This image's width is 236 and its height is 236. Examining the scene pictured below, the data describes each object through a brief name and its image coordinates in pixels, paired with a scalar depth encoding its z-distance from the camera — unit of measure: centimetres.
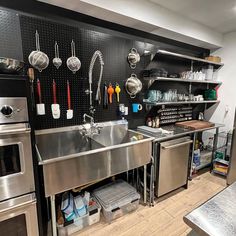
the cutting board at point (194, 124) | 239
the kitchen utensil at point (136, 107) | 226
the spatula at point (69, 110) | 176
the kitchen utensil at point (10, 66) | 101
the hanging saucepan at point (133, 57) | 212
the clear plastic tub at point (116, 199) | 174
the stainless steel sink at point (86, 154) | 129
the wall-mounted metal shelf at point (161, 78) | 218
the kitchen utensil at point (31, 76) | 152
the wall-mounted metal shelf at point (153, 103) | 222
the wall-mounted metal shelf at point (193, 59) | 209
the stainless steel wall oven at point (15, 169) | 104
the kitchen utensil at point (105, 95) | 200
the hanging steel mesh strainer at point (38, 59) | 151
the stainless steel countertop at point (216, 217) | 64
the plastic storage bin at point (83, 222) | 153
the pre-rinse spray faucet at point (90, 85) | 177
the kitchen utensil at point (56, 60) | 164
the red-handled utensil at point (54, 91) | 167
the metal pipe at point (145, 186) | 186
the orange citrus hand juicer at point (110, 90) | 201
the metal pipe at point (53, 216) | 131
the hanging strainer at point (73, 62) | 172
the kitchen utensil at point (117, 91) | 206
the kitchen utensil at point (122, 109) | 214
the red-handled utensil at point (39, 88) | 159
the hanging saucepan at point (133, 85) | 214
